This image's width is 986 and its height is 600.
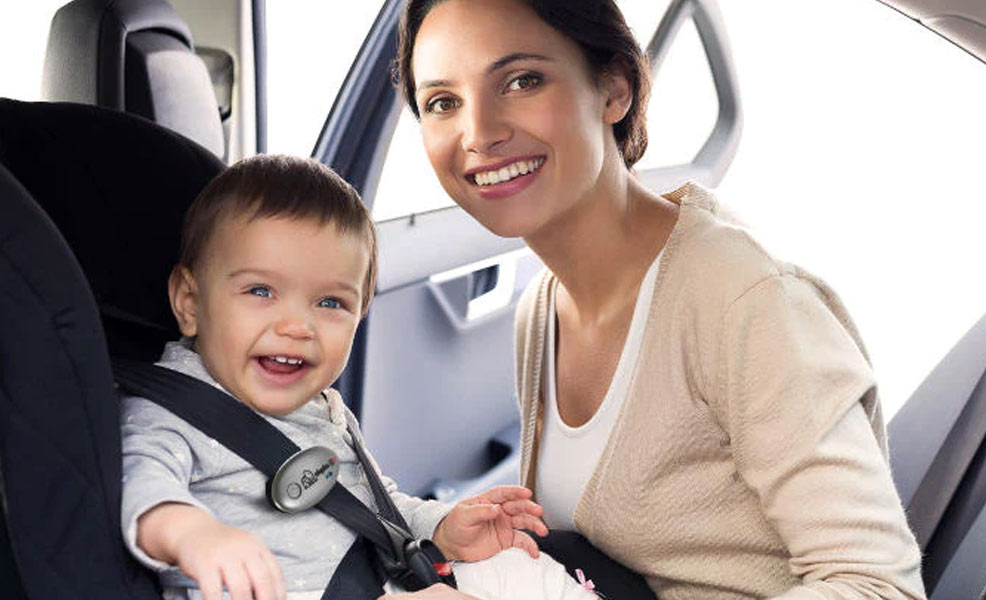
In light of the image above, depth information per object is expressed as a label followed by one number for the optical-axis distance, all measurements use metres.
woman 1.32
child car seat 0.97
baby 1.24
